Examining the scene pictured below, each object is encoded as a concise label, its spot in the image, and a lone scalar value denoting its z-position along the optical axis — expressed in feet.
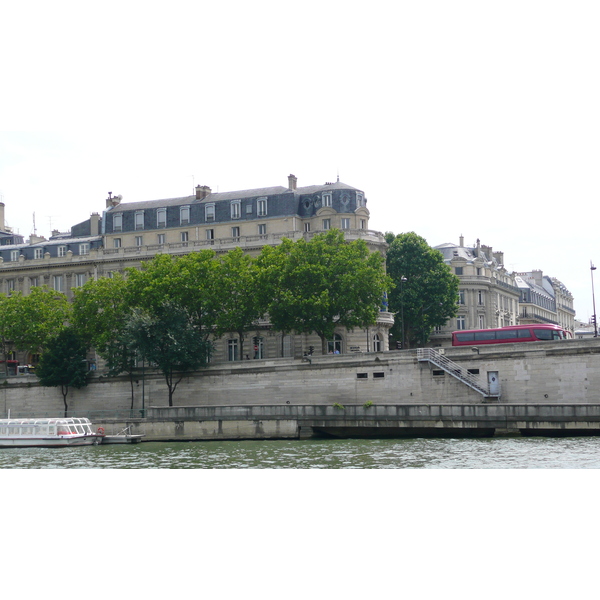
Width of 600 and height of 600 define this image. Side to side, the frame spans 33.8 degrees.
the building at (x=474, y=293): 309.01
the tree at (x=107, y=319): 209.87
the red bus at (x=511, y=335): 189.67
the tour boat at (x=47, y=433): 168.25
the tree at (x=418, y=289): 268.82
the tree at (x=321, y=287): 201.77
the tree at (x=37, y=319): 229.45
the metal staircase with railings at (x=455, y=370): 177.37
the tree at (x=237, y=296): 207.51
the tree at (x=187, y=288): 208.33
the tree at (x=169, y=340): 199.72
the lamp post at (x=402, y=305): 249.55
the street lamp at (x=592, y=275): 220.27
